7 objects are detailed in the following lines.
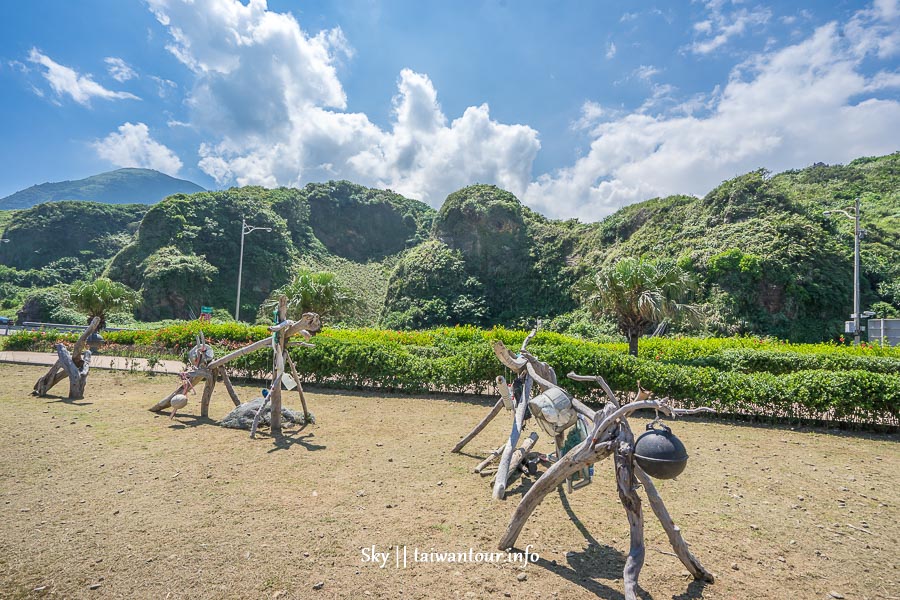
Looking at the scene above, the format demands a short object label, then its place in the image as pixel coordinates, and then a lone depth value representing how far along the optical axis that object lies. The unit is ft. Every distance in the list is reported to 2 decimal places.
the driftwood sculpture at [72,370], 30.73
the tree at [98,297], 72.38
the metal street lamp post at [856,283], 49.78
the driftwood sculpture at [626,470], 9.77
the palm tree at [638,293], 43.34
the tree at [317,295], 74.08
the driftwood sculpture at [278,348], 23.68
